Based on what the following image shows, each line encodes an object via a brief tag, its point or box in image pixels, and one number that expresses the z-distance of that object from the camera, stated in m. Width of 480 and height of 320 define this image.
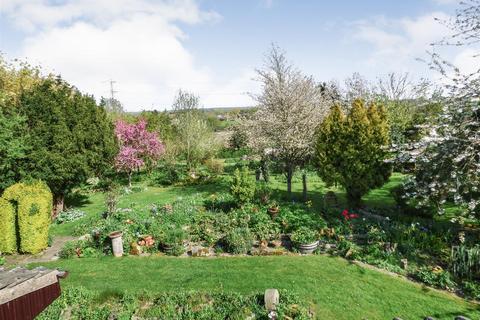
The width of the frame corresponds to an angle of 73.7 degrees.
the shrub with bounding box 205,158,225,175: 26.02
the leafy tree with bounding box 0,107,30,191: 13.45
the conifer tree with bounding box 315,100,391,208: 13.58
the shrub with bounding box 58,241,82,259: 11.15
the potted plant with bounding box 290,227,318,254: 10.16
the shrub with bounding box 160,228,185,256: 10.87
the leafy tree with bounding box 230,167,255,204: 13.43
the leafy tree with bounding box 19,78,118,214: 14.58
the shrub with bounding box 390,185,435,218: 12.85
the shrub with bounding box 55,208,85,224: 15.58
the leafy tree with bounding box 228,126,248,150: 33.88
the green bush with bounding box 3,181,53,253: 11.62
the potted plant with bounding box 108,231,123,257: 10.91
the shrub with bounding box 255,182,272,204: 13.84
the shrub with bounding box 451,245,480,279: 8.55
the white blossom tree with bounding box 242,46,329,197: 16.98
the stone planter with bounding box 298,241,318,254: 10.13
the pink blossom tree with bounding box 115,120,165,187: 25.48
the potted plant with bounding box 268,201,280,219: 12.52
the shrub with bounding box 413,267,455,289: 8.20
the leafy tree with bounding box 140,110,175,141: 32.35
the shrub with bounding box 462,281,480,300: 7.79
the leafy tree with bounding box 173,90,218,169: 26.55
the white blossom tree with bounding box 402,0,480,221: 8.91
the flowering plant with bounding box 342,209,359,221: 11.93
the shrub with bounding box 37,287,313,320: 7.02
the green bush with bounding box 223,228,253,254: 10.57
